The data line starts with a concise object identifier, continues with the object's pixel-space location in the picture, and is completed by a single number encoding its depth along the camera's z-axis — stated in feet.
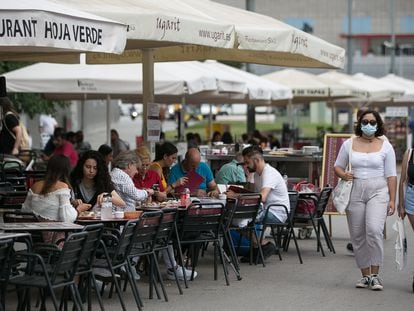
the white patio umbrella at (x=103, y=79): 62.23
